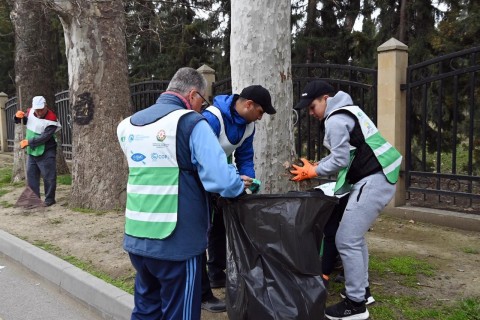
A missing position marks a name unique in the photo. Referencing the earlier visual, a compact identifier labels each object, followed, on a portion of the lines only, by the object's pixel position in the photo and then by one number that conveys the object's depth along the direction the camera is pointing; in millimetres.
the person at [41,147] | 7375
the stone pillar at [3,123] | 17047
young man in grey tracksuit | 3234
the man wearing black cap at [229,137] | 3137
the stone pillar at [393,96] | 6406
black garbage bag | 2535
